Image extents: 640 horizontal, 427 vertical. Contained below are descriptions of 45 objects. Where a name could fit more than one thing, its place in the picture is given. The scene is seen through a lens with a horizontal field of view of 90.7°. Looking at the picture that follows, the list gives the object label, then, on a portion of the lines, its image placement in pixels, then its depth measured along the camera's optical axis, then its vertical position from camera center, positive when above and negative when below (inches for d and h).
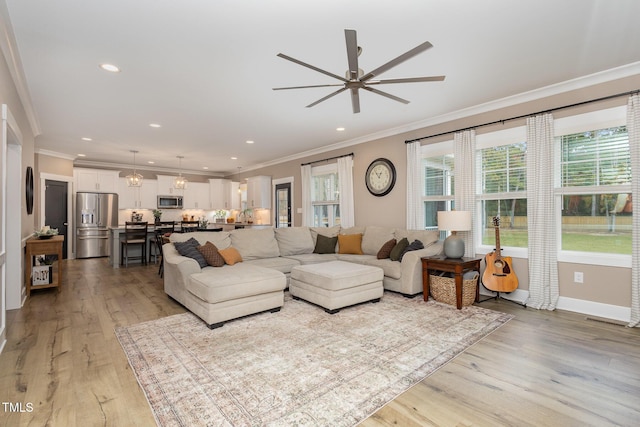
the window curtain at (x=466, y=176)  176.1 +22.4
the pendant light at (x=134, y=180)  296.0 +33.5
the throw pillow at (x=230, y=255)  169.2 -21.6
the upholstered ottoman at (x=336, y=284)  144.7 -33.2
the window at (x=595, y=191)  134.3 +11.3
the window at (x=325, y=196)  271.7 +17.9
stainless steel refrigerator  318.7 -6.7
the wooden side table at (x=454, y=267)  149.9 -25.6
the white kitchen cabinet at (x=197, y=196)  396.8 +25.3
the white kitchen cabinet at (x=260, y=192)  343.9 +26.8
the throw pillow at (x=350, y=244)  214.2 -19.2
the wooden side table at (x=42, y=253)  173.2 -21.1
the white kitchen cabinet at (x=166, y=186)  374.9 +35.0
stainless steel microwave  376.5 +16.4
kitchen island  265.3 -23.6
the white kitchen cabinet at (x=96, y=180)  323.9 +37.6
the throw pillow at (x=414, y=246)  177.1 -17.3
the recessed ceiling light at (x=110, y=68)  122.4 +58.2
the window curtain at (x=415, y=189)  203.9 +17.4
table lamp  161.2 -5.2
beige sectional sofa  131.2 -26.5
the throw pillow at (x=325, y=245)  220.2 -20.5
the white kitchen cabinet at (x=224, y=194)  415.5 +28.8
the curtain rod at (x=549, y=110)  130.4 +50.2
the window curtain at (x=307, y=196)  290.8 +18.2
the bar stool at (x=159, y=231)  269.0 -13.4
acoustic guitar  156.2 -28.8
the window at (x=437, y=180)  193.0 +22.6
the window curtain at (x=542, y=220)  148.1 -1.9
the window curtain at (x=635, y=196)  125.7 +8.1
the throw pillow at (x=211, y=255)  161.9 -20.5
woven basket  153.3 -36.7
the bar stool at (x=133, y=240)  266.7 -20.9
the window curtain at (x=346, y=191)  250.4 +19.9
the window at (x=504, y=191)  163.2 +13.6
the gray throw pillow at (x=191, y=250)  159.2 -17.8
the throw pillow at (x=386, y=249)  190.9 -20.5
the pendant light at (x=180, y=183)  313.3 +32.6
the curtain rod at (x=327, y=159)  253.9 +49.0
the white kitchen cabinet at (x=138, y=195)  350.6 +23.3
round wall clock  222.8 +28.4
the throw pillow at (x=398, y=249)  181.0 -19.2
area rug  73.8 -44.8
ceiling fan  80.2 +43.6
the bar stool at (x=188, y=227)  276.8 -10.1
